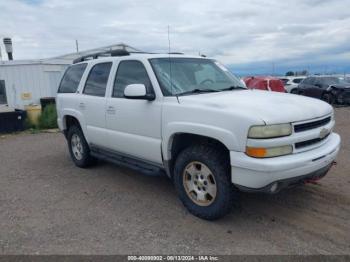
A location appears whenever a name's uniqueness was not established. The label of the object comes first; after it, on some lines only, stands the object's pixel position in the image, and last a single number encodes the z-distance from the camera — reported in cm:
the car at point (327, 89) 1777
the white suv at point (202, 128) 334
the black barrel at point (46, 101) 1424
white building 1461
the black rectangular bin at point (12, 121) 1150
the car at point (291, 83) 2166
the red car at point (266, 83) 1263
